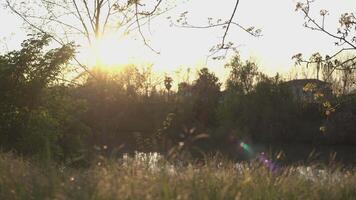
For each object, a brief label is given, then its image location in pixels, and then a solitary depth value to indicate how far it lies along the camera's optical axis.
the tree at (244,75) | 63.34
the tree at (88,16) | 32.06
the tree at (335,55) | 11.36
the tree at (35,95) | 24.55
